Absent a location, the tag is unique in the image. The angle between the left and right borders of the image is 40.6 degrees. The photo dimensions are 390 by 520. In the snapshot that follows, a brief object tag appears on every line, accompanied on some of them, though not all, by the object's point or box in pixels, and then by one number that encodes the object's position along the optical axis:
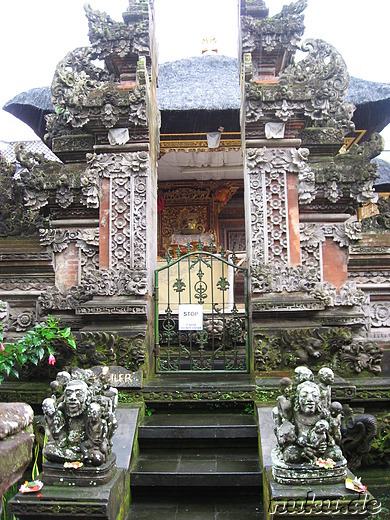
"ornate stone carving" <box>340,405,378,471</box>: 5.89
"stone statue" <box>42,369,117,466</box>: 4.65
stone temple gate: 6.66
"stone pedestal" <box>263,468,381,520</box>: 4.34
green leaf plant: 5.93
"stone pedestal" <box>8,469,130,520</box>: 4.36
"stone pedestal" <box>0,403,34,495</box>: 2.50
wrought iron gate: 7.20
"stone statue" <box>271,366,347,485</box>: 4.53
